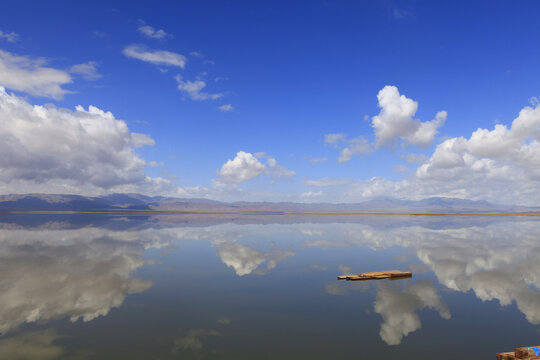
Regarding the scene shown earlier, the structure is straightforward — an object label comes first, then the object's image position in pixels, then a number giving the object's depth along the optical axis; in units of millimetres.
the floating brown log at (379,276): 36031
